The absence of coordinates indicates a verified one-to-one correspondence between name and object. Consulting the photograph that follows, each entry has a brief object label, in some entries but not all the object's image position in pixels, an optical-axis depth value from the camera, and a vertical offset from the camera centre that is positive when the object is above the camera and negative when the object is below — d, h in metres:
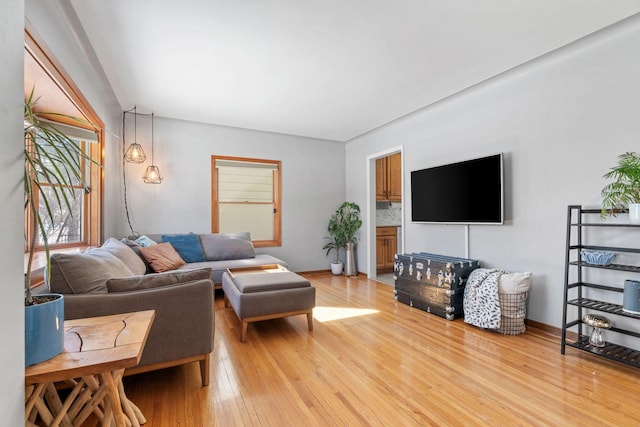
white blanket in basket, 2.83 -0.81
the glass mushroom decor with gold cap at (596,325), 2.29 -0.84
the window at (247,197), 5.04 +0.32
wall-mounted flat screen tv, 3.15 +0.28
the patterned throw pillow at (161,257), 3.63 -0.51
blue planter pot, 1.03 -0.41
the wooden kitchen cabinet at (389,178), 5.72 +0.73
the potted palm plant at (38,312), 1.03 -0.34
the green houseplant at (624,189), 2.06 +0.20
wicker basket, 2.79 -0.90
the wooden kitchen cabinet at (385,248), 5.62 -0.61
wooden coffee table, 1.02 -0.51
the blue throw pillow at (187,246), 4.21 -0.43
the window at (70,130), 1.96 +0.86
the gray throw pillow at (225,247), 4.39 -0.46
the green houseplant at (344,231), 5.54 -0.28
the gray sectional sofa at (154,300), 1.68 -0.49
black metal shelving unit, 2.16 -0.65
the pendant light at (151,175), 4.35 +0.59
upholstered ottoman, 2.68 -0.74
